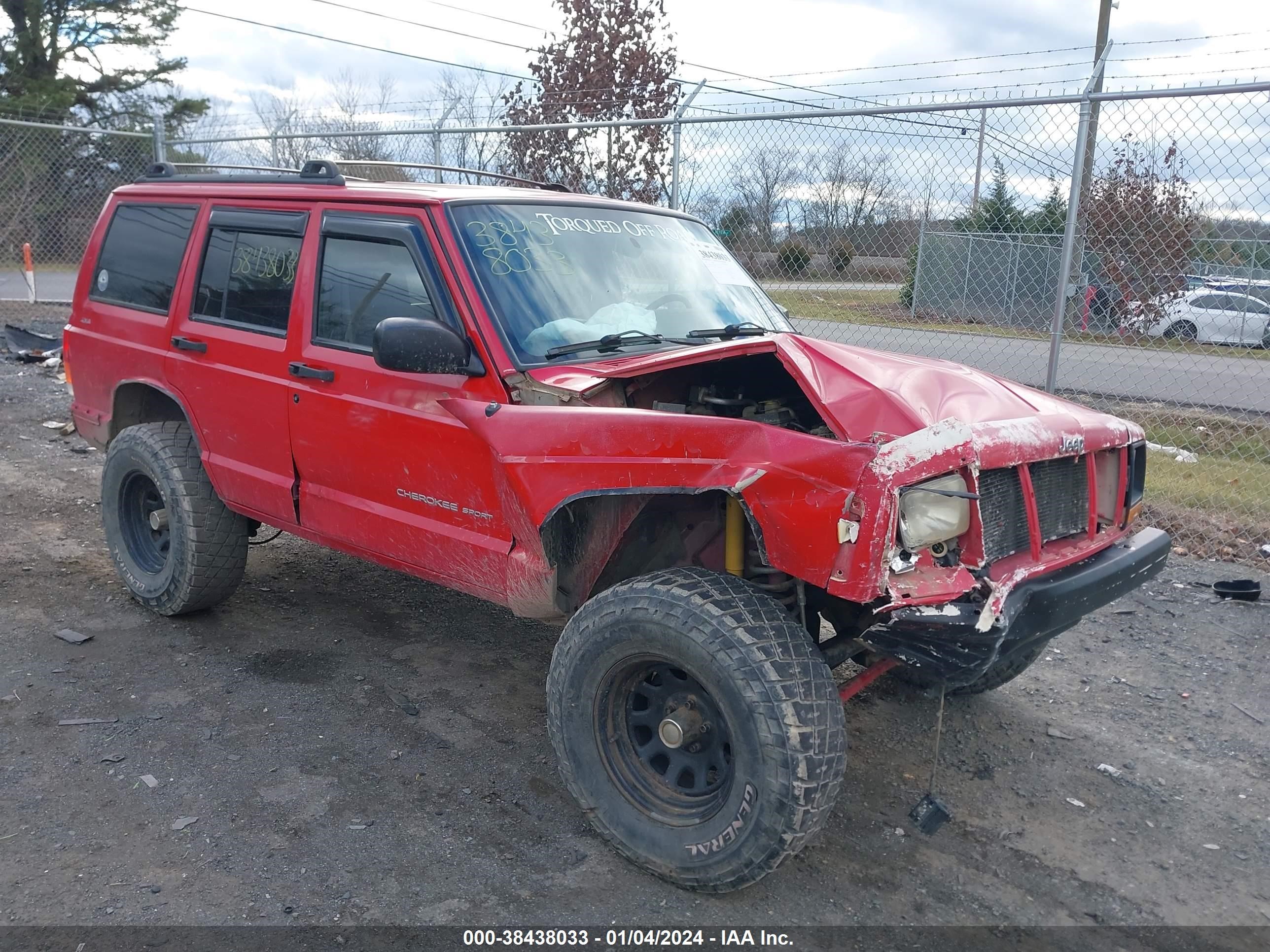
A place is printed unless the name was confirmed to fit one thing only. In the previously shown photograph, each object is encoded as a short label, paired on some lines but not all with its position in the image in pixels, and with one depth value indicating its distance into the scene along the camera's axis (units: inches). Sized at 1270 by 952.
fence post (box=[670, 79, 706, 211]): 299.1
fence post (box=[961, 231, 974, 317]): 337.7
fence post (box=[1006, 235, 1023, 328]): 336.6
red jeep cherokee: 103.6
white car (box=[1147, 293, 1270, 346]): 281.4
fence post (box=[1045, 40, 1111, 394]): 230.7
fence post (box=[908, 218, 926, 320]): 308.2
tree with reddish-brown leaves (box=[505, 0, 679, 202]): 452.4
